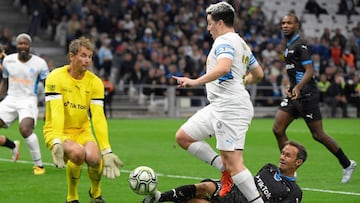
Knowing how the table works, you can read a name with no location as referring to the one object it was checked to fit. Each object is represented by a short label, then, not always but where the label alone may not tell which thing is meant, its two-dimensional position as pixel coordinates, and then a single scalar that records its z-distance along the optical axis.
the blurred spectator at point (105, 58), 33.72
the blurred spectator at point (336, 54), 38.91
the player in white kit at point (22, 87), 14.94
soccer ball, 9.31
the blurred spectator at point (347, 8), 46.03
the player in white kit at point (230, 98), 9.18
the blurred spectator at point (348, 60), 38.59
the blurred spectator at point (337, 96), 35.50
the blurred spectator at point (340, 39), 40.22
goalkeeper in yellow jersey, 10.12
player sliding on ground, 9.50
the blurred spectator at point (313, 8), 45.06
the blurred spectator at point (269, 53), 37.94
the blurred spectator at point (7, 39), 31.06
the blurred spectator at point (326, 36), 40.06
